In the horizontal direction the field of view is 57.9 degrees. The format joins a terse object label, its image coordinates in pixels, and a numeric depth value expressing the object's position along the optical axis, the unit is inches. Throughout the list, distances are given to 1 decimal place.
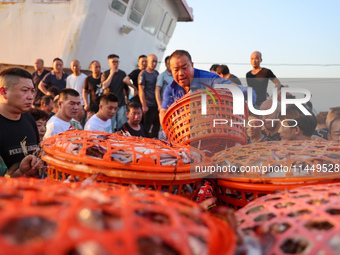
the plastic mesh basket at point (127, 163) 37.3
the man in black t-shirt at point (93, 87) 181.9
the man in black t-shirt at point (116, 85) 177.0
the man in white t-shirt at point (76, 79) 194.9
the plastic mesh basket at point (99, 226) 14.8
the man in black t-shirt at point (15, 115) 67.5
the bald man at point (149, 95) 170.9
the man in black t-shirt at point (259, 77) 132.8
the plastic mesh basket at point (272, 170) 36.5
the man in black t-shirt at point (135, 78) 180.1
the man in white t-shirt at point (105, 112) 124.8
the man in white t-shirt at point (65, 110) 104.7
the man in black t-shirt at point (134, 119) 129.3
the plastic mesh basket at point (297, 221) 20.5
